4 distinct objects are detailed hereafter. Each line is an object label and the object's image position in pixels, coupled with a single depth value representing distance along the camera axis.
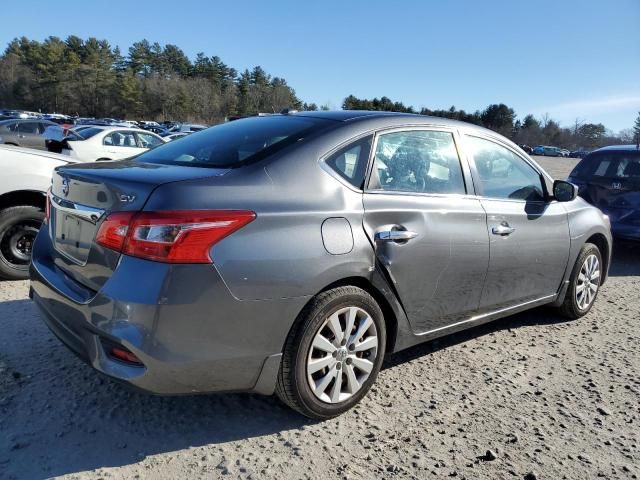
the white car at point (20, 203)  4.65
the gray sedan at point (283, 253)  2.26
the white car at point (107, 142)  11.77
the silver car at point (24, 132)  19.60
